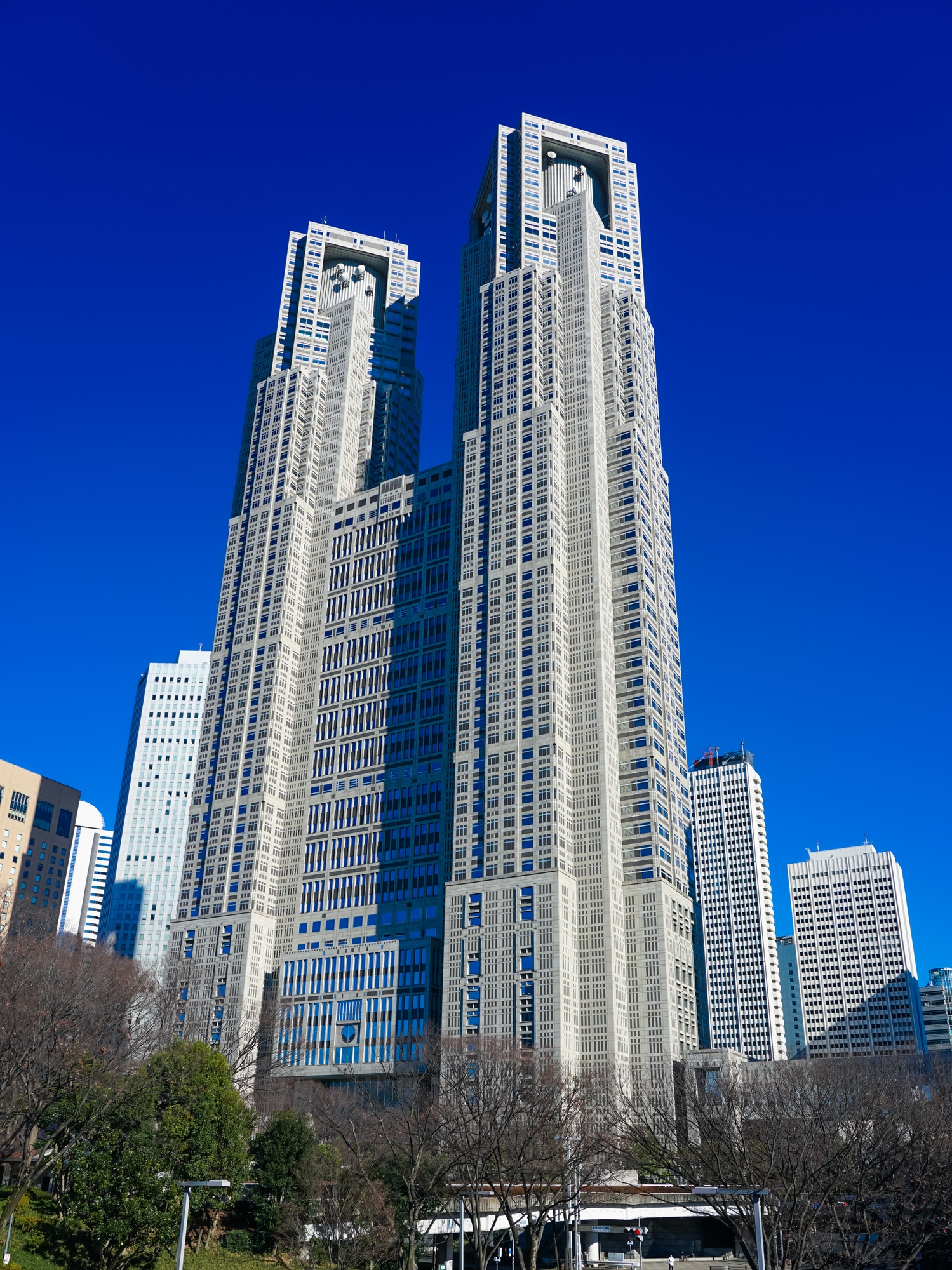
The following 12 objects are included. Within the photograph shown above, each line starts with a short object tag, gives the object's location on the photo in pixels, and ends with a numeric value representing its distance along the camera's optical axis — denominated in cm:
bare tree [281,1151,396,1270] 7638
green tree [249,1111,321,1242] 8219
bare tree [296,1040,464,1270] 7762
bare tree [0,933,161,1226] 6756
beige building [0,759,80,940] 11263
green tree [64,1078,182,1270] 6419
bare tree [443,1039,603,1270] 7688
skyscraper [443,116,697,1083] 14912
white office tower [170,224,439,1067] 16938
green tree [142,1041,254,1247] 7594
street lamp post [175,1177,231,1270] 5166
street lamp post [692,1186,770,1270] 4906
